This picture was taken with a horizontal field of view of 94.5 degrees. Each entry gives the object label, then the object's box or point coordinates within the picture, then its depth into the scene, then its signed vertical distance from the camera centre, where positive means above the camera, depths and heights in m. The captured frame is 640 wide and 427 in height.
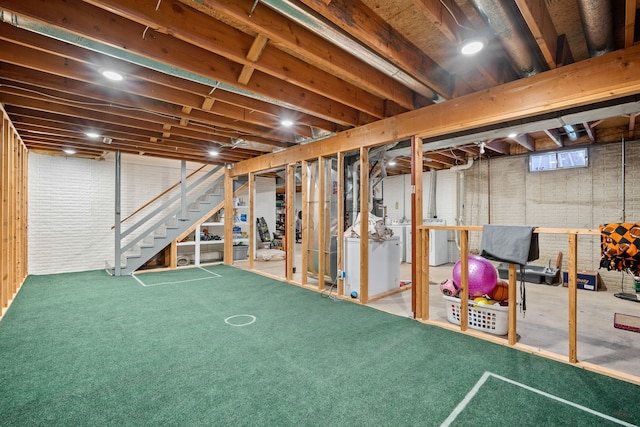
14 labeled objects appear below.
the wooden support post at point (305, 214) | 5.47 +0.03
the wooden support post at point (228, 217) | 7.79 -0.04
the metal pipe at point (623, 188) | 5.16 +0.49
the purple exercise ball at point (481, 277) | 3.28 -0.68
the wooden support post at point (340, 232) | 4.72 -0.26
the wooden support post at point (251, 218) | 7.00 -0.06
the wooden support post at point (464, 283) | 3.19 -0.74
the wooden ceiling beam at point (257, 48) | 2.56 +1.49
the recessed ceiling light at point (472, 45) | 2.24 +1.32
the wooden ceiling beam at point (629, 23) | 1.87 +1.34
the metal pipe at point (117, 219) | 6.30 -0.08
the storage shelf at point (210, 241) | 7.51 -0.68
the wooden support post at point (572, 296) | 2.55 -0.70
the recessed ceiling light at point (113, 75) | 2.96 +1.43
